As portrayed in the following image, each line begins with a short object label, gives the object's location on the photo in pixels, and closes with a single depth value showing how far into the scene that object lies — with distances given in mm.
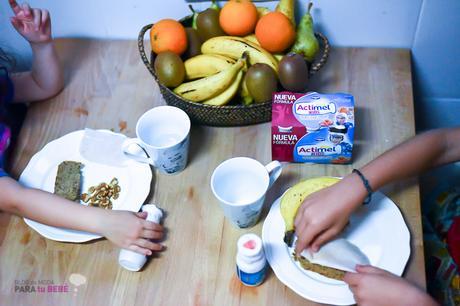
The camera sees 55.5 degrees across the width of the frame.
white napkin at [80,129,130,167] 864
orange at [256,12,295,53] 843
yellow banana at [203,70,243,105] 854
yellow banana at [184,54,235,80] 870
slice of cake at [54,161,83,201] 815
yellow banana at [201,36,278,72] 867
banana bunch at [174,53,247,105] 835
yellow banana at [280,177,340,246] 729
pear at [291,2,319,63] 871
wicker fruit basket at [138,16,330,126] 838
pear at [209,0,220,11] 930
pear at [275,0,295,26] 905
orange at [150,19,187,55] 867
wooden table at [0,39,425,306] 710
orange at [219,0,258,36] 878
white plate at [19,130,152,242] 780
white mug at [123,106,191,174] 777
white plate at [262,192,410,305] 670
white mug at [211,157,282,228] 715
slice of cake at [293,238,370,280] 674
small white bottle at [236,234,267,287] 634
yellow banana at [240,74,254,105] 858
